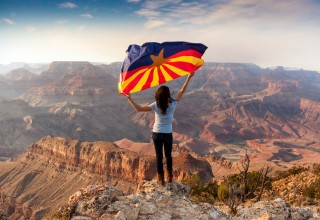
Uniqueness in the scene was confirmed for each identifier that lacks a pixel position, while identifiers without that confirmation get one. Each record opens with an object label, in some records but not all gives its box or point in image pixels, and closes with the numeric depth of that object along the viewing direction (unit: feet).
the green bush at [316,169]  65.35
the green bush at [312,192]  47.31
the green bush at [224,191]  48.40
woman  24.67
